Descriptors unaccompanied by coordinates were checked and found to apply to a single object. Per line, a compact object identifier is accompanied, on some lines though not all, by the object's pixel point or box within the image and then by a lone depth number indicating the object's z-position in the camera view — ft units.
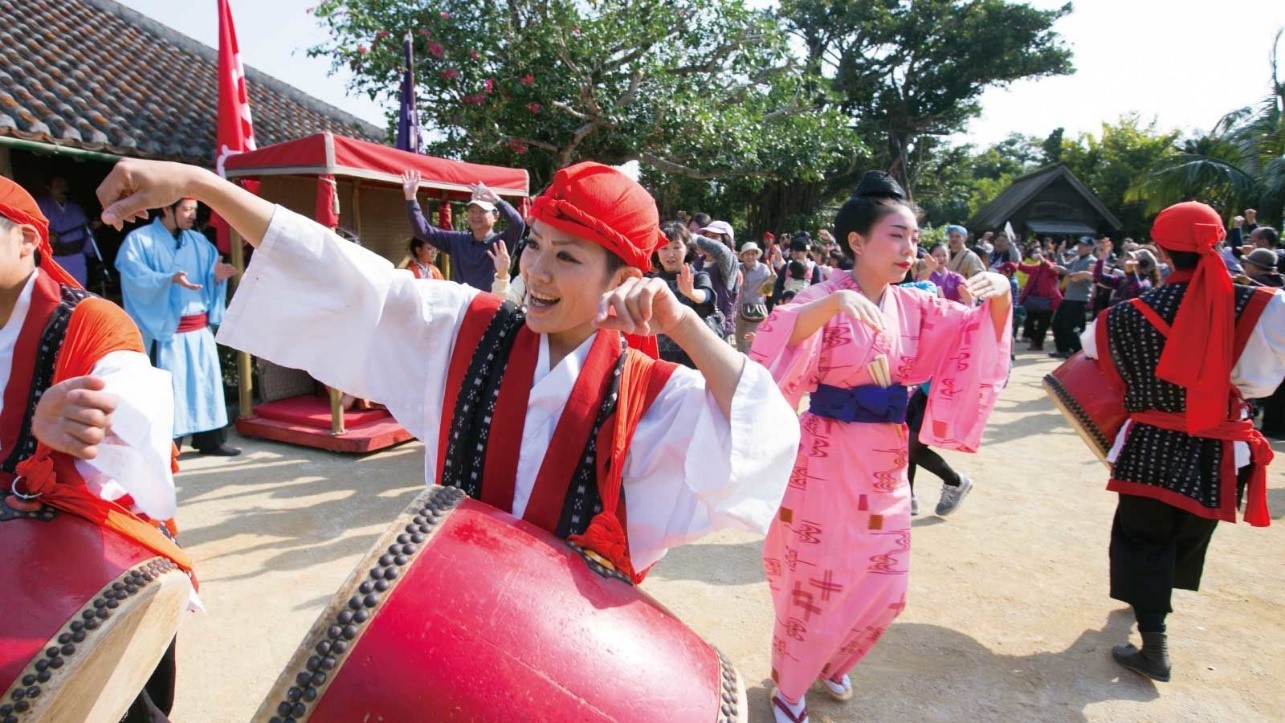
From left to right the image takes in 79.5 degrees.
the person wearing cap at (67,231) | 20.77
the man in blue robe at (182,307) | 16.37
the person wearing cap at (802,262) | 30.40
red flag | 19.61
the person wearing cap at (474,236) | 18.34
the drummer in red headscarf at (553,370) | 4.32
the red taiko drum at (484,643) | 3.10
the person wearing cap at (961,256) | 23.77
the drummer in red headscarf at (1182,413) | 9.16
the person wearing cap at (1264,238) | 24.07
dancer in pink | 8.34
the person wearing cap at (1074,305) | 38.32
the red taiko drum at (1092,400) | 10.45
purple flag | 25.53
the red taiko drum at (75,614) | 4.00
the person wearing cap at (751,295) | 25.46
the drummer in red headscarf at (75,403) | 4.57
